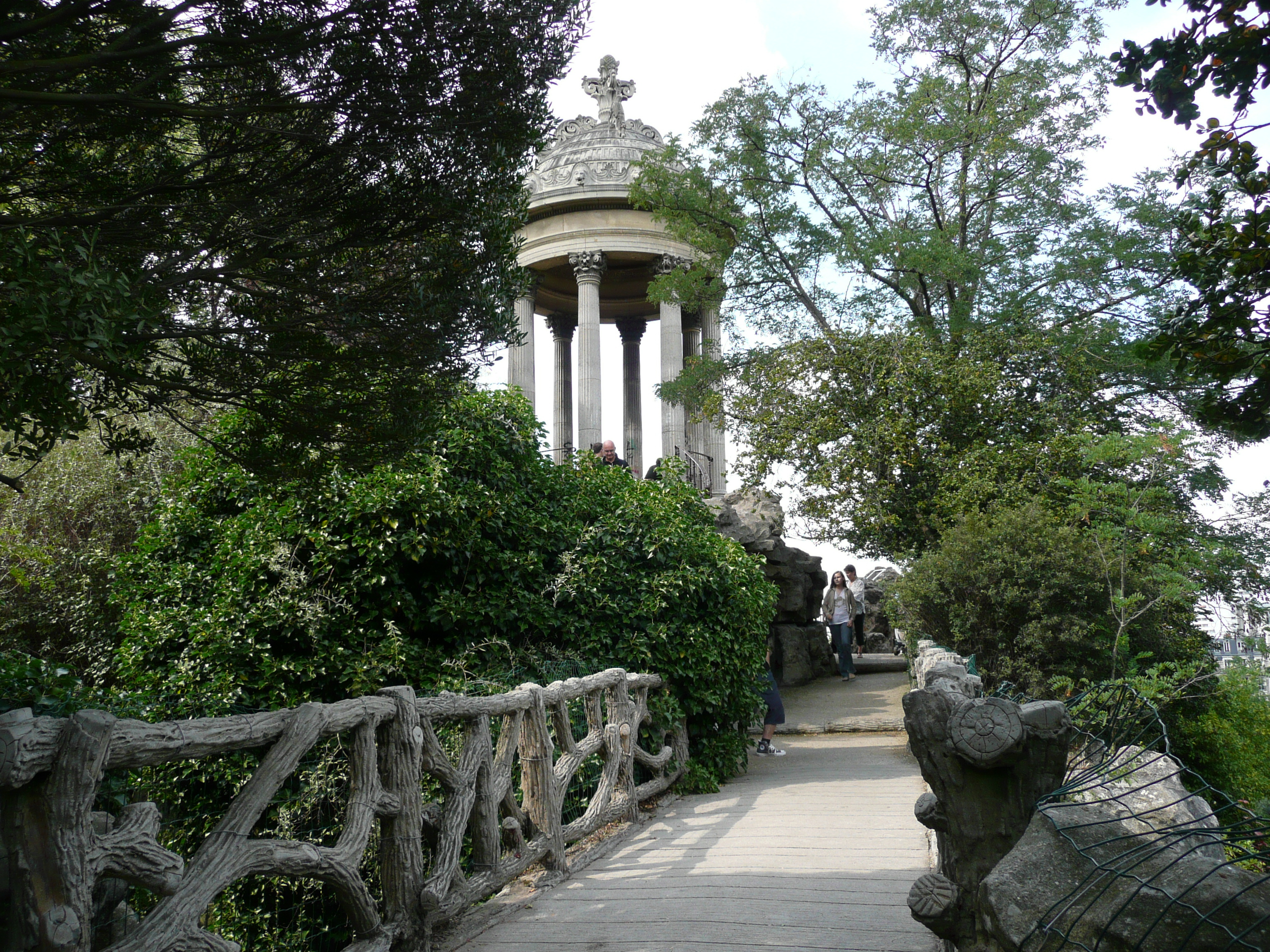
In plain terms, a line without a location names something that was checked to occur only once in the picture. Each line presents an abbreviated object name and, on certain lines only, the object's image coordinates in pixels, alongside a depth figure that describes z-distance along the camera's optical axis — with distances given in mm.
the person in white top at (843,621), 18922
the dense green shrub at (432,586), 8602
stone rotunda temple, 27172
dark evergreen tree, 4578
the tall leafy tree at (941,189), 17984
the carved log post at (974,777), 3119
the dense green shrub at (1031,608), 10398
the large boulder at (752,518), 19375
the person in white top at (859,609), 20891
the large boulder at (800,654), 19531
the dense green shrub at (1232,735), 10148
